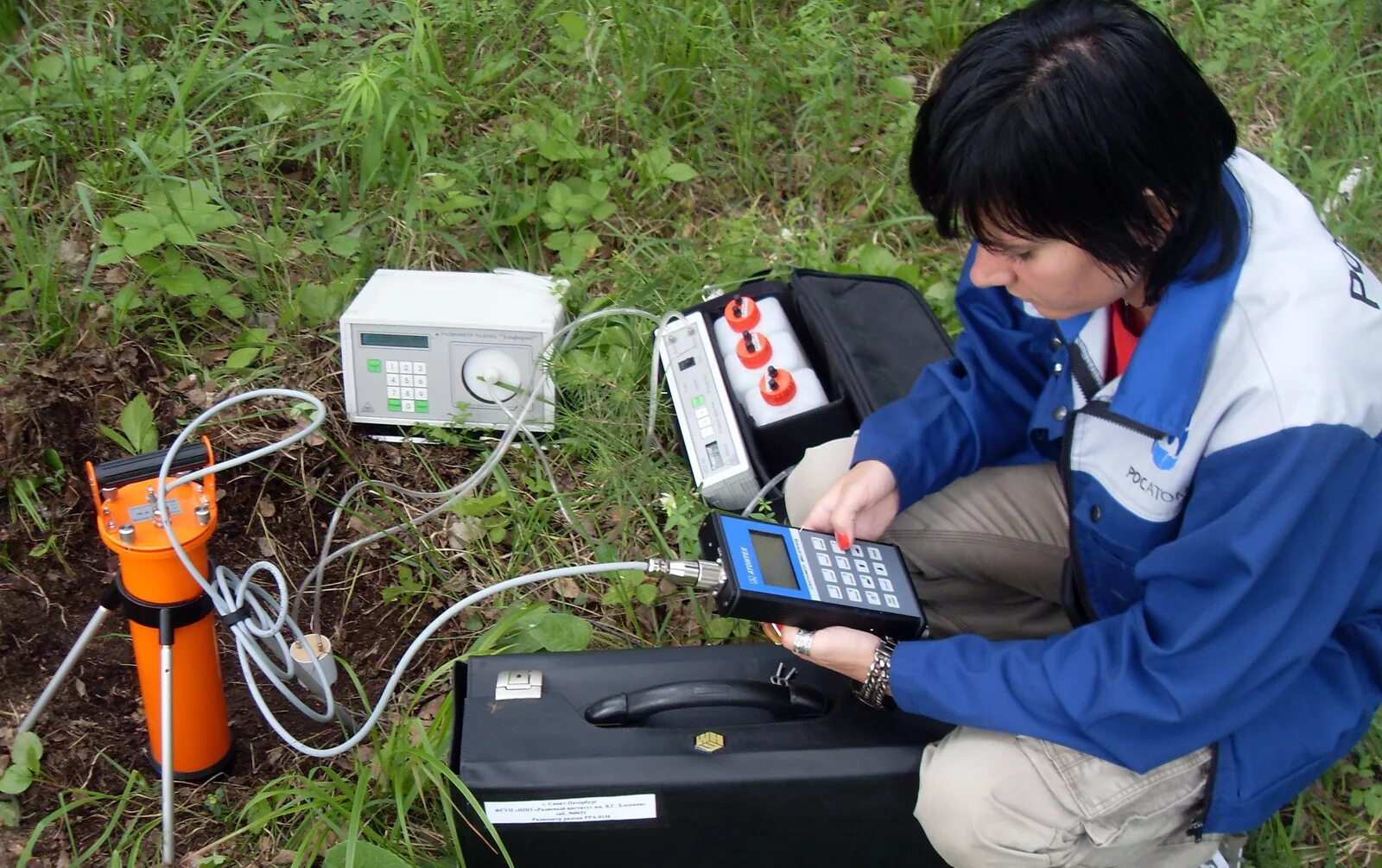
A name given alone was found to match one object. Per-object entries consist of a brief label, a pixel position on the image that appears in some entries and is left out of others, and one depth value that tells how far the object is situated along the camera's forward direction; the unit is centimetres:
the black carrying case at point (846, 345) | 205
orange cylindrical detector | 156
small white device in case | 205
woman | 116
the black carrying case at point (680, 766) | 138
